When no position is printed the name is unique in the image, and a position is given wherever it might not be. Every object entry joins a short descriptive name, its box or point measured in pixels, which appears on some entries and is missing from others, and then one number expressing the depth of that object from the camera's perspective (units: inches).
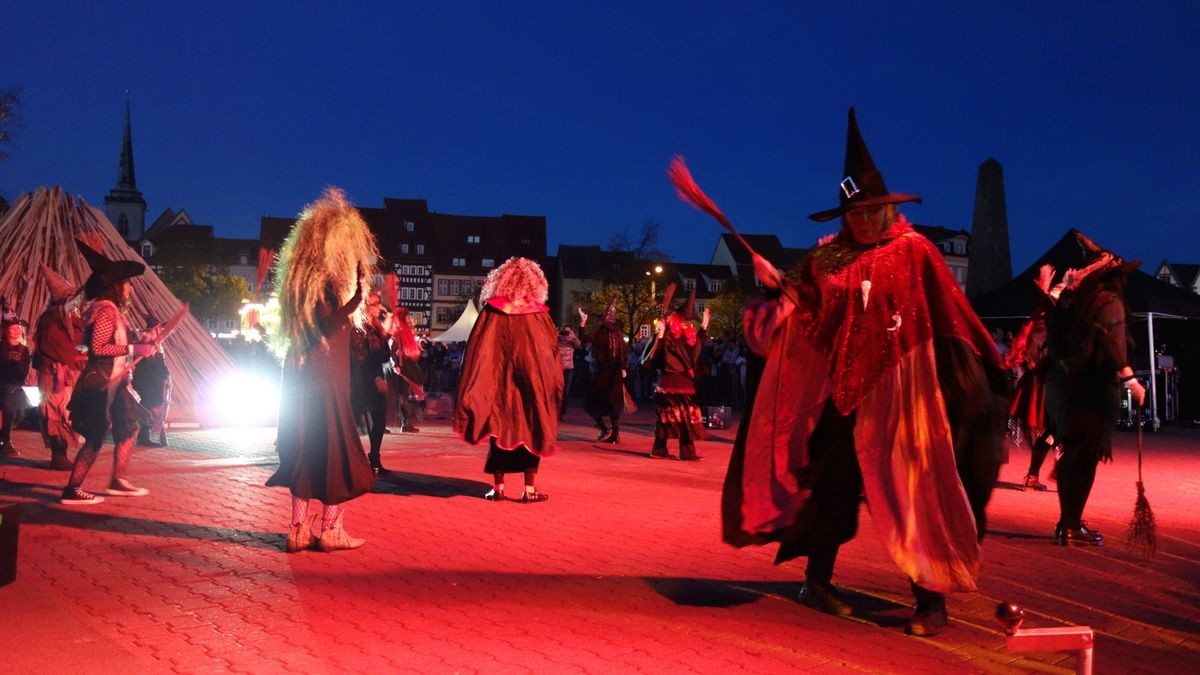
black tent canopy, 776.9
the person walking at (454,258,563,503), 353.1
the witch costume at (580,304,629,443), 614.9
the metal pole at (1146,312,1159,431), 745.4
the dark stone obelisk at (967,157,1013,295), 1143.0
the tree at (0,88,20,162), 1341.0
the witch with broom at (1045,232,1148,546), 283.6
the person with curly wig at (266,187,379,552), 257.4
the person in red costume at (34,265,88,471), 424.8
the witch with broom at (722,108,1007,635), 184.4
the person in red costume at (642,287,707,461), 518.3
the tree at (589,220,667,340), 2377.0
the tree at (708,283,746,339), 2746.1
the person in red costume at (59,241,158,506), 329.7
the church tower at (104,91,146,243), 4466.0
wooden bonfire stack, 677.9
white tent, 1379.2
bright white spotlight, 722.8
